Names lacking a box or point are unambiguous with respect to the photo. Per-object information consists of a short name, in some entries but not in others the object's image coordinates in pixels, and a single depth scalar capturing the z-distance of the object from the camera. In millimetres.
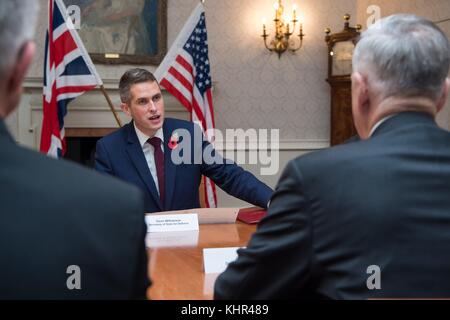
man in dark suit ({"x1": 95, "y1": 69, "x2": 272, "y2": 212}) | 3141
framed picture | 5199
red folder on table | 2578
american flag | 4469
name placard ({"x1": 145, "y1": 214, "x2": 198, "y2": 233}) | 2369
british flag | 4238
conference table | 1515
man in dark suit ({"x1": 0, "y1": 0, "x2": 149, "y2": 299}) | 804
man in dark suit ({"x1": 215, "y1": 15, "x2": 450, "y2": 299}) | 1125
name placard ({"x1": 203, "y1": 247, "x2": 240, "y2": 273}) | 1698
